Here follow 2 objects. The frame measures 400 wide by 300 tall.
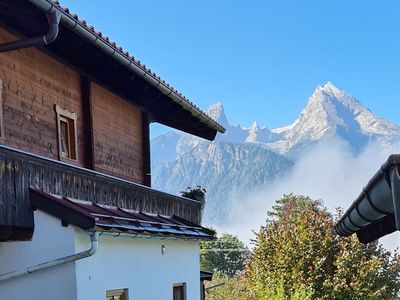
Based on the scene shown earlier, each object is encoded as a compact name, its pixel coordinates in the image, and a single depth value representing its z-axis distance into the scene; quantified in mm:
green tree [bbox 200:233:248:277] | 55562
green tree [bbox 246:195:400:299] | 17359
